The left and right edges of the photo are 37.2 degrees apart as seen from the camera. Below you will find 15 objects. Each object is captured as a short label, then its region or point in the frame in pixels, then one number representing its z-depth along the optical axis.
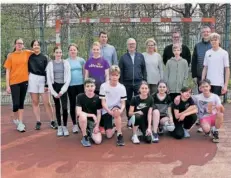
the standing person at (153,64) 6.47
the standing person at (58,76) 6.10
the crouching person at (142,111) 5.76
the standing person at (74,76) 6.24
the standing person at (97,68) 6.18
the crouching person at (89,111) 5.69
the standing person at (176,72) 6.31
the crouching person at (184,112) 5.91
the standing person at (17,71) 6.39
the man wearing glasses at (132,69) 6.32
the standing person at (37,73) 6.42
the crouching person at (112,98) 5.77
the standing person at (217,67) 6.13
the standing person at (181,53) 6.72
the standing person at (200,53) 6.65
